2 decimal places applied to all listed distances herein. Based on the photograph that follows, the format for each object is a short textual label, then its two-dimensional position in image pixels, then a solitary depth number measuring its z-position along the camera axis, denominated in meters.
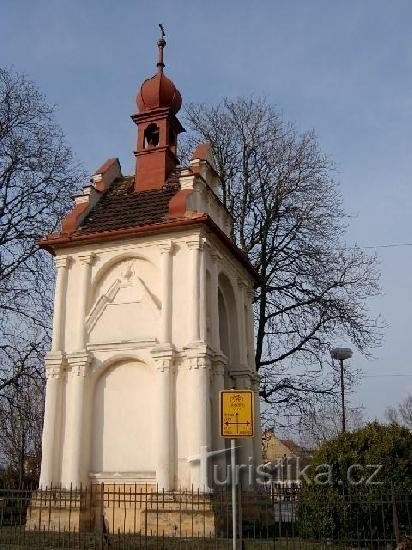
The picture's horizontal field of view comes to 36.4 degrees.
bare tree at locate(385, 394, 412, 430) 64.12
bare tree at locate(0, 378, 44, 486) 20.69
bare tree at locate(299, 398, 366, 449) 21.92
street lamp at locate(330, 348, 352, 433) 18.78
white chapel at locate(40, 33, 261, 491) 14.60
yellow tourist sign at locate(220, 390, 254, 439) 9.10
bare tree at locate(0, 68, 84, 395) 20.05
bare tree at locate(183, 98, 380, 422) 22.02
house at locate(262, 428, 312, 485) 16.32
